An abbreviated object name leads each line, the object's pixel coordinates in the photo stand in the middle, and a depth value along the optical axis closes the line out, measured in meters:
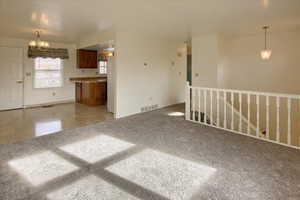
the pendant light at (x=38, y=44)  5.13
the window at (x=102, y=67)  8.42
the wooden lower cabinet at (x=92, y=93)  6.88
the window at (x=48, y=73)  6.79
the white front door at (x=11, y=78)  5.98
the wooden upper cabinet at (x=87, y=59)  7.48
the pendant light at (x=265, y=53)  4.79
